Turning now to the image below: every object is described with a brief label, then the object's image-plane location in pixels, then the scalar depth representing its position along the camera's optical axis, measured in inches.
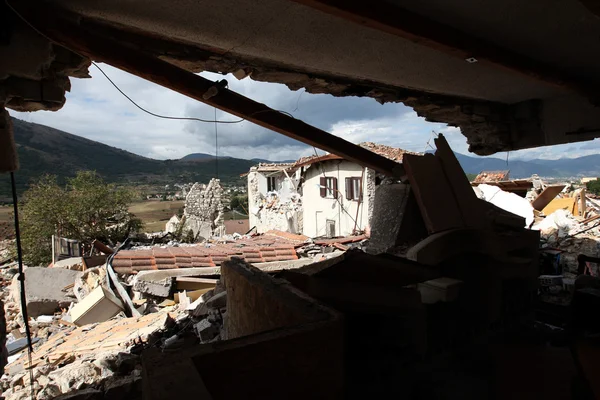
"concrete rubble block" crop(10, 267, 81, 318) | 405.3
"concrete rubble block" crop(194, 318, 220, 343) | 171.0
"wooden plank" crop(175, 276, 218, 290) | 405.4
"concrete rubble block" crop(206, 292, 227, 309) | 209.4
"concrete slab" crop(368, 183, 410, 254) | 173.6
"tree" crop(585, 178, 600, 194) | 1454.5
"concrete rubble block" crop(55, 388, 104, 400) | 119.4
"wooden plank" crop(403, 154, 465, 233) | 163.0
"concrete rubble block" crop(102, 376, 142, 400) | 125.0
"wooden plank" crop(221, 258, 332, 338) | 88.8
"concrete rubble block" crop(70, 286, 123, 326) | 356.2
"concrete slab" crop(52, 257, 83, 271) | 507.8
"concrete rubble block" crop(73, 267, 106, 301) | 426.9
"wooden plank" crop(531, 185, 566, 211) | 604.1
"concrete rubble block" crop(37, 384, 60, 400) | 170.9
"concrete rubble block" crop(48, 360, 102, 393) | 173.0
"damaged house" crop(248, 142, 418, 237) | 689.0
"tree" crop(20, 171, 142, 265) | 812.6
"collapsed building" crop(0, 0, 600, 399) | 83.2
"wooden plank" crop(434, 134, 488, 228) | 174.7
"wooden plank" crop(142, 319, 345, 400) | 62.2
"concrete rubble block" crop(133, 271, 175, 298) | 385.4
